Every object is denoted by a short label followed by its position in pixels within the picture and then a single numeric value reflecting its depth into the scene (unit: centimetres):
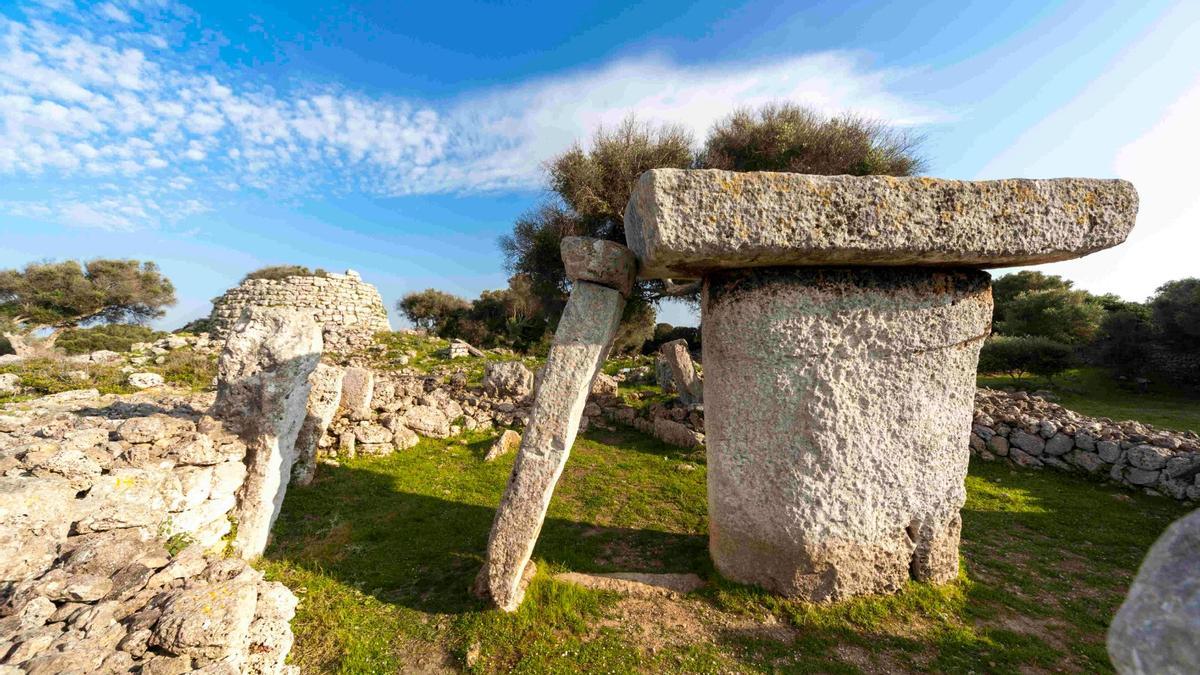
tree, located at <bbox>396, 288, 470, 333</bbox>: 2662
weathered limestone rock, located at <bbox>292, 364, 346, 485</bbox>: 609
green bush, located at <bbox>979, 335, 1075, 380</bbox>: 1259
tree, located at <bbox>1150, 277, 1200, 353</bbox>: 1185
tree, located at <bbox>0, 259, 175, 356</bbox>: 1961
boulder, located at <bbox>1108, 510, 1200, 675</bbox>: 127
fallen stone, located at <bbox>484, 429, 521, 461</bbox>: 733
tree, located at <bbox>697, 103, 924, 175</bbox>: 1319
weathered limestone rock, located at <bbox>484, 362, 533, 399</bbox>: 986
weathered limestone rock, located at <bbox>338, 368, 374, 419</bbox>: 781
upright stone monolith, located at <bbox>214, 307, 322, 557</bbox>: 420
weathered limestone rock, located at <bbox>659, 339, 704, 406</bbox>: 930
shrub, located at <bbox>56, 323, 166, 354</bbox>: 1548
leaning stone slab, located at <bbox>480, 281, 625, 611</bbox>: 349
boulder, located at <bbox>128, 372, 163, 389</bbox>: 945
